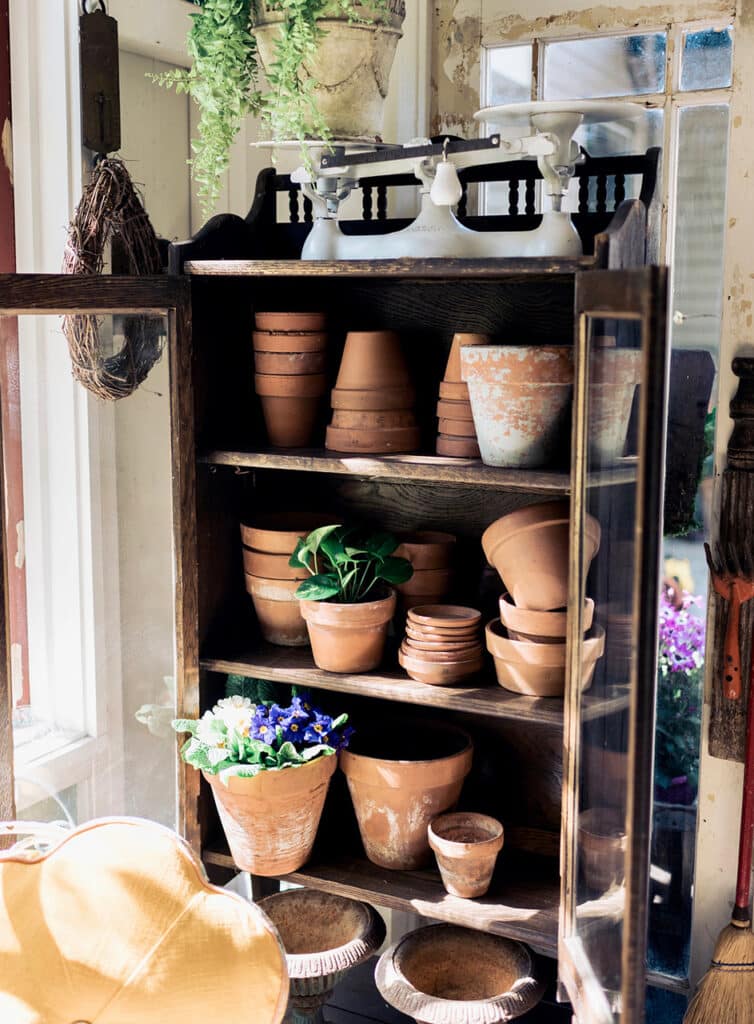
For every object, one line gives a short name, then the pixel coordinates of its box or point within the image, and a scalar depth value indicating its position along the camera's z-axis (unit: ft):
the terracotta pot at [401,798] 6.86
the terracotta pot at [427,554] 7.16
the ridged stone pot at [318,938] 6.75
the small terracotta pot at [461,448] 6.57
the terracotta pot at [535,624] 6.36
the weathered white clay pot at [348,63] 6.16
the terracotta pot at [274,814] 6.67
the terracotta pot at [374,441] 6.79
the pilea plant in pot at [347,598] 6.81
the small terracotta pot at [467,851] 6.59
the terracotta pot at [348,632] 6.80
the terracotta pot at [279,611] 7.23
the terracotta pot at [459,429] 6.57
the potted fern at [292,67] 6.09
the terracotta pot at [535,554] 6.34
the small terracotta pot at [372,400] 6.80
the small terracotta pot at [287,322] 6.96
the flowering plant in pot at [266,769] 6.68
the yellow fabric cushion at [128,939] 5.49
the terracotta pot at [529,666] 6.37
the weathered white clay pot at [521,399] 6.08
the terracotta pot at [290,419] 7.06
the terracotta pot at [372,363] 6.82
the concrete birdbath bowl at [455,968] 6.71
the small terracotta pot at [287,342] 6.98
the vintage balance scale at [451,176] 6.03
